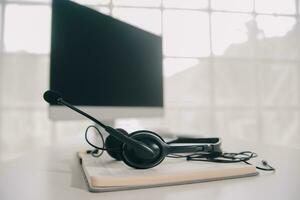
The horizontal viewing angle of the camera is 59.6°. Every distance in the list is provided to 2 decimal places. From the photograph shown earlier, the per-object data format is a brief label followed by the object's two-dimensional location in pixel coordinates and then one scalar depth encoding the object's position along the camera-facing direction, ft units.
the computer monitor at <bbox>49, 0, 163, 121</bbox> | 2.18
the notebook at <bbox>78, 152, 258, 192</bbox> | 0.95
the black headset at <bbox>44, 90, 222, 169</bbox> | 1.15
